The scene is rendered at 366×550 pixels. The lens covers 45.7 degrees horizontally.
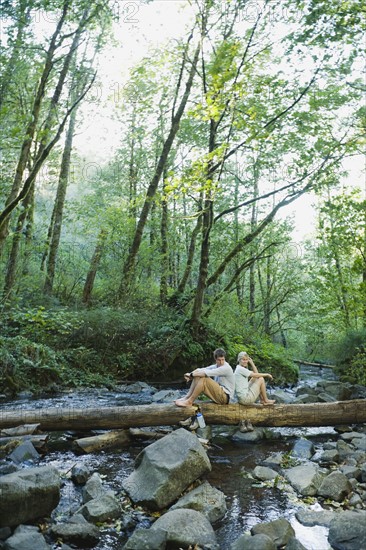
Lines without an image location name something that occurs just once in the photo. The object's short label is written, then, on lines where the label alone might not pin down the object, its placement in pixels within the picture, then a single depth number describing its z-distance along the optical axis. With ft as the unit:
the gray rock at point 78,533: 14.25
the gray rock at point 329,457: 23.84
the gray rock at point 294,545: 13.48
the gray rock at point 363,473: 20.77
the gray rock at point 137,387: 41.08
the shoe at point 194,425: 25.96
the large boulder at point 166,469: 17.13
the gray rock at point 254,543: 13.28
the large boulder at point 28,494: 14.48
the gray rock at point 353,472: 20.95
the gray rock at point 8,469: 18.02
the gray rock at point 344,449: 24.62
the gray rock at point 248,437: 27.27
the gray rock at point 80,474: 19.12
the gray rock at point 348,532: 14.26
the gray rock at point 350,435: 28.35
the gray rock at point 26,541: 12.89
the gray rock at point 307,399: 36.40
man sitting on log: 26.86
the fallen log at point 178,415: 24.80
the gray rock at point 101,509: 15.70
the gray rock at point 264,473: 20.97
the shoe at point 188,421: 26.10
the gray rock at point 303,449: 24.89
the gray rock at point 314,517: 16.42
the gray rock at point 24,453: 20.67
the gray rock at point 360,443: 26.09
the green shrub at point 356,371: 47.50
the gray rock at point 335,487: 18.81
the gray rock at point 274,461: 22.77
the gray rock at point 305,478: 19.34
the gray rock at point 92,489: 17.15
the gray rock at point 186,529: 14.21
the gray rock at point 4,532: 13.85
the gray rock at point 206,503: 16.66
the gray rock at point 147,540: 13.10
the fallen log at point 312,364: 75.10
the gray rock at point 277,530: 14.46
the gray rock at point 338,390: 42.98
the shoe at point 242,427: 26.61
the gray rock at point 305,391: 44.23
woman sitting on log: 27.45
